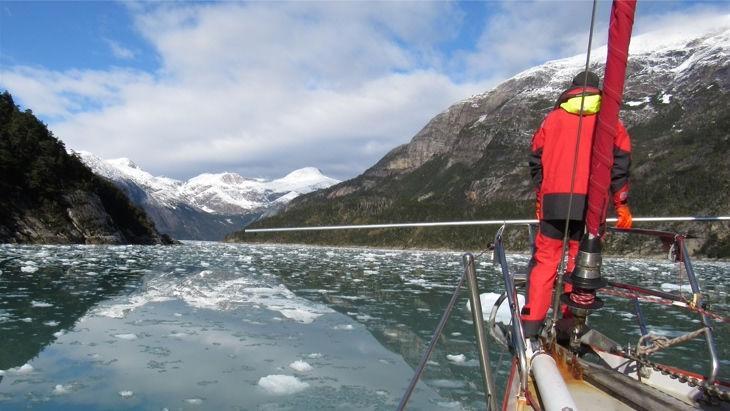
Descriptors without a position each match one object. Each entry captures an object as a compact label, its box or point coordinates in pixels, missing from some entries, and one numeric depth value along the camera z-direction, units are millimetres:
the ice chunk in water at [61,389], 6022
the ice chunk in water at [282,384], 6449
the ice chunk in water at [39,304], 11781
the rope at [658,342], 3523
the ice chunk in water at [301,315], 11281
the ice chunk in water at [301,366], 7368
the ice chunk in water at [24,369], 6699
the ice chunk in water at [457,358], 8016
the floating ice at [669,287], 21322
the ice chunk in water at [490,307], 11609
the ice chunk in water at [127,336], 8875
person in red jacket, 3799
